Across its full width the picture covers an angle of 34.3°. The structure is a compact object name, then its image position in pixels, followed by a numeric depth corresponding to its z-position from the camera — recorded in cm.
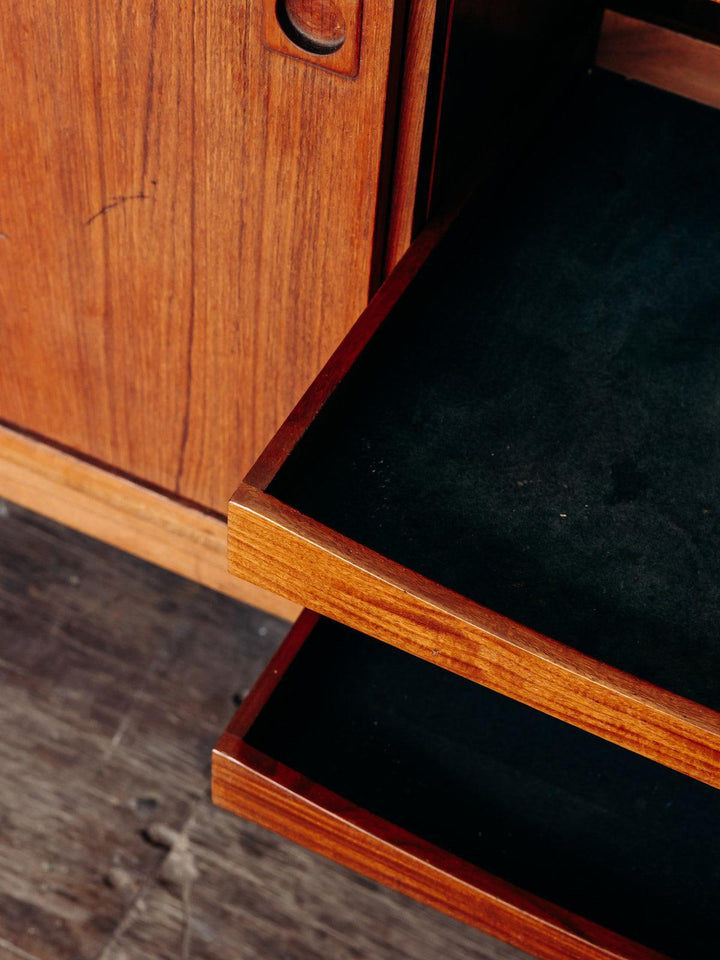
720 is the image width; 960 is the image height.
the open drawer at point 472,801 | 60
